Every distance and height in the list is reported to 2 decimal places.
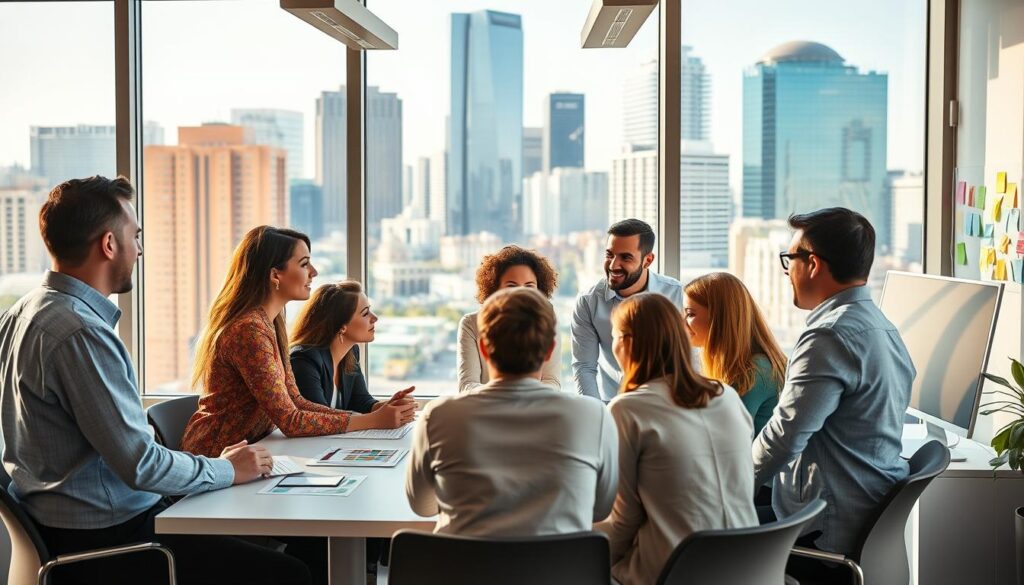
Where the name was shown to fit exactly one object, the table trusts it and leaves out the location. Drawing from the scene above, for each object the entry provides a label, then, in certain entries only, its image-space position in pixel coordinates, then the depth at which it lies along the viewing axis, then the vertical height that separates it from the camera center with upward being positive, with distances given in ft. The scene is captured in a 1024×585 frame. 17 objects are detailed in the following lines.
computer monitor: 10.82 -1.25
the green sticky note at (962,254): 14.19 -0.34
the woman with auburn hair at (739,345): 10.09 -1.20
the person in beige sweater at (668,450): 7.16 -1.61
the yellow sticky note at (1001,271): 13.10 -0.55
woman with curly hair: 13.24 -0.72
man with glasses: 8.53 -1.62
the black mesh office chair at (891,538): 8.10 -2.64
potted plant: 11.03 -2.43
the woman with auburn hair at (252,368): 10.24 -1.43
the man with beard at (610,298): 13.73 -0.96
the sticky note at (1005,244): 12.95 -0.18
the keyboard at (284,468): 8.73 -2.13
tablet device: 8.41 -2.16
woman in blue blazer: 11.39 -1.28
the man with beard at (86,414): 7.84 -1.46
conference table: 7.50 -2.20
